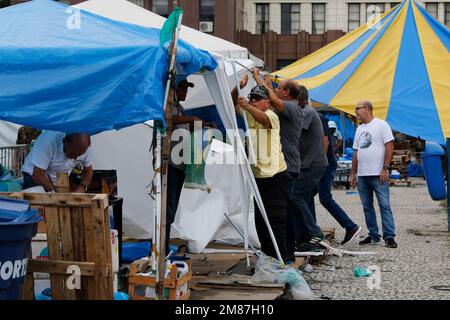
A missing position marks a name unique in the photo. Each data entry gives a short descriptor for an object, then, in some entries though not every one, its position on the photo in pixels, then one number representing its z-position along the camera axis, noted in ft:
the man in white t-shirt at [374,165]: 57.39
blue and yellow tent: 59.72
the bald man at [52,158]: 41.33
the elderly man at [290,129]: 45.94
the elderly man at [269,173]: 42.82
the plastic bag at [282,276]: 38.85
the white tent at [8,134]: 79.50
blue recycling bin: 27.54
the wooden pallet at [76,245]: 31.20
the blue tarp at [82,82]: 32.45
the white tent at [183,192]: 52.14
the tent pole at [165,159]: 33.47
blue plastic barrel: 71.37
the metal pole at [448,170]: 66.74
